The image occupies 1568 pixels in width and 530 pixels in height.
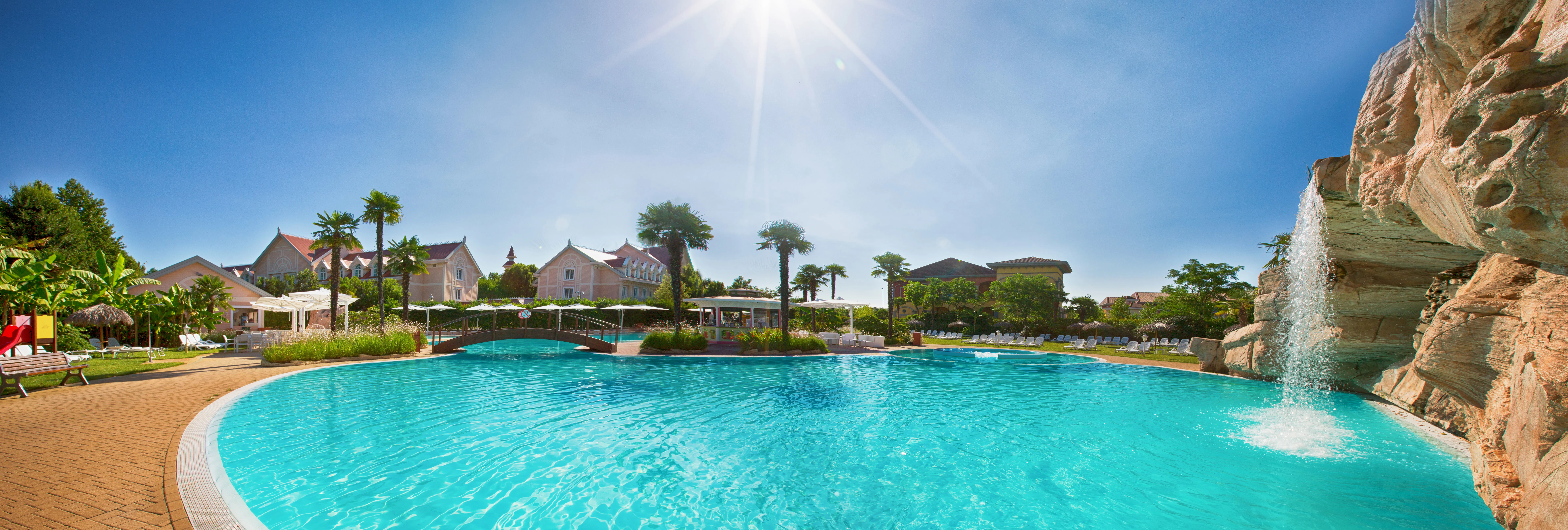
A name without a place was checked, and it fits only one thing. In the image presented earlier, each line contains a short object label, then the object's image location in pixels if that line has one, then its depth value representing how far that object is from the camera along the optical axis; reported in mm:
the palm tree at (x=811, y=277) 44438
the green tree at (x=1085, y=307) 45125
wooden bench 9141
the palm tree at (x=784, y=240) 27547
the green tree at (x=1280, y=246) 26125
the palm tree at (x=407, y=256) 28188
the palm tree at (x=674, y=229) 25719
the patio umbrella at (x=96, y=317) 18266
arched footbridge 22906
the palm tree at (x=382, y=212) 23344
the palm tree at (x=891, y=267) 35938
